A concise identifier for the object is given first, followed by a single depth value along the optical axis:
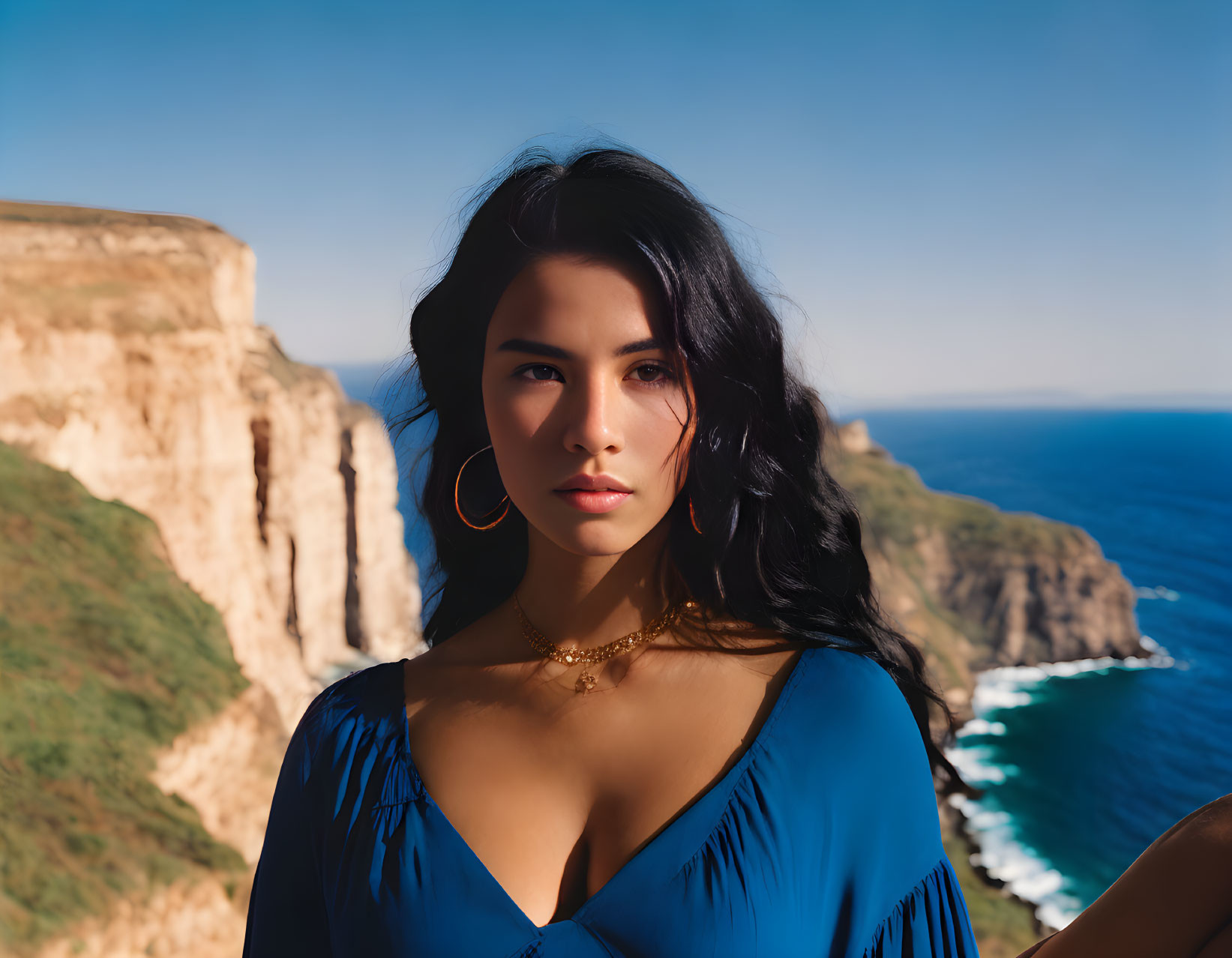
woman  1.34
